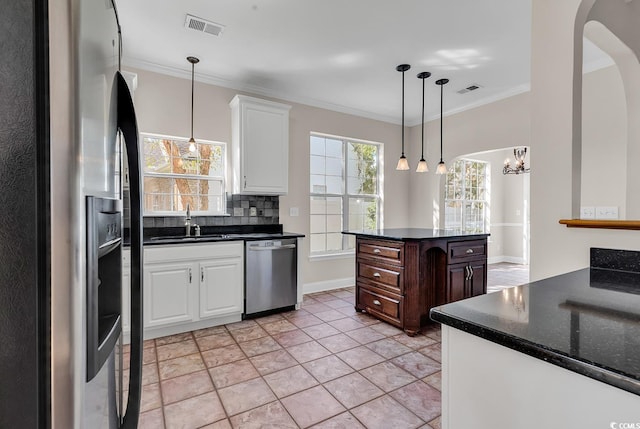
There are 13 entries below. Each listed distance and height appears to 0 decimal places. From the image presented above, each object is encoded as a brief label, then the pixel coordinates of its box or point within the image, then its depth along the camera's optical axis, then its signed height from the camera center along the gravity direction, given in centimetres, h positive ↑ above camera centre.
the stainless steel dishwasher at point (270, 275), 341 -71
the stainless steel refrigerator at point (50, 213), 44 +0
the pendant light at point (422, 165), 375 +56
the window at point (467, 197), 659 +32
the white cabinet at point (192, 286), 292 -73
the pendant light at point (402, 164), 378 +55
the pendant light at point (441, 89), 388 +157
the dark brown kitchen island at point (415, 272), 306 -61
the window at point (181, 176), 350 +40
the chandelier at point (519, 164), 602 +90
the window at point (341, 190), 473 +33
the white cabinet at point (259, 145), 365 +77
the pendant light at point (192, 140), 329 +73
